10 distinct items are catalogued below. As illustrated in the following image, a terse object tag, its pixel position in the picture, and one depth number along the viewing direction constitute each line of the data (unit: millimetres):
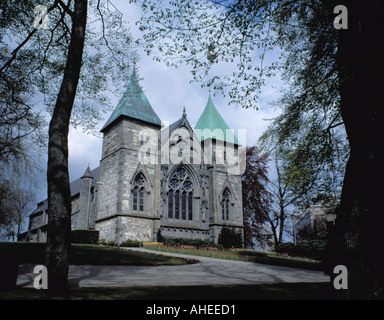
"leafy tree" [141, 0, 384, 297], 5441
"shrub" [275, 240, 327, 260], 26609
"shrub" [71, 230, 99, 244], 23688
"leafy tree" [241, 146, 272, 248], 38969
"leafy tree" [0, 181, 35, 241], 47750
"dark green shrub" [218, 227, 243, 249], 29578
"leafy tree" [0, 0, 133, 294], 5879
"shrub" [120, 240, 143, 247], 23359
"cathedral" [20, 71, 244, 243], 26141
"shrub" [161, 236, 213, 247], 26206
